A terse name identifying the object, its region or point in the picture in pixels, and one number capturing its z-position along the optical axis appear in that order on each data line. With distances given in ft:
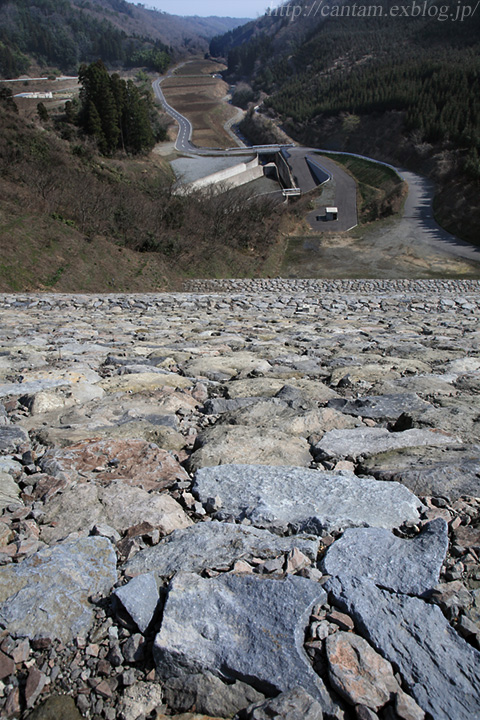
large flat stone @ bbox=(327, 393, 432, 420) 12.81
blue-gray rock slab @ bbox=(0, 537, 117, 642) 5.89
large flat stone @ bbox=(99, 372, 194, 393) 14.69
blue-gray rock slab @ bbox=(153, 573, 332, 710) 5.33
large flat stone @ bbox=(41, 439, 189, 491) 9.33
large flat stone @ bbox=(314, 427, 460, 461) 10.53
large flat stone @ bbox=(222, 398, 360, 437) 11.70
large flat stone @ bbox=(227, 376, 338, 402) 14.46
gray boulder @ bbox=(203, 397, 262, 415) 13.15
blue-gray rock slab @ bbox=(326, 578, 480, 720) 5.06
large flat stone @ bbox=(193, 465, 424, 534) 7.86
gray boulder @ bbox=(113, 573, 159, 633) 5.95
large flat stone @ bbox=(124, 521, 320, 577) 6.80
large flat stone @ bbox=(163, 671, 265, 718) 5.14
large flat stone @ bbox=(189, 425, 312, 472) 10.04
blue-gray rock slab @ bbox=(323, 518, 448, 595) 6.37
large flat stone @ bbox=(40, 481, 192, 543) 7.83
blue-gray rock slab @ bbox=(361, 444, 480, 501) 8.59
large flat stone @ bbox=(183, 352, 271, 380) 17.01
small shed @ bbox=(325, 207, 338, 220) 134.72
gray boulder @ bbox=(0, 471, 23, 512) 8.25
